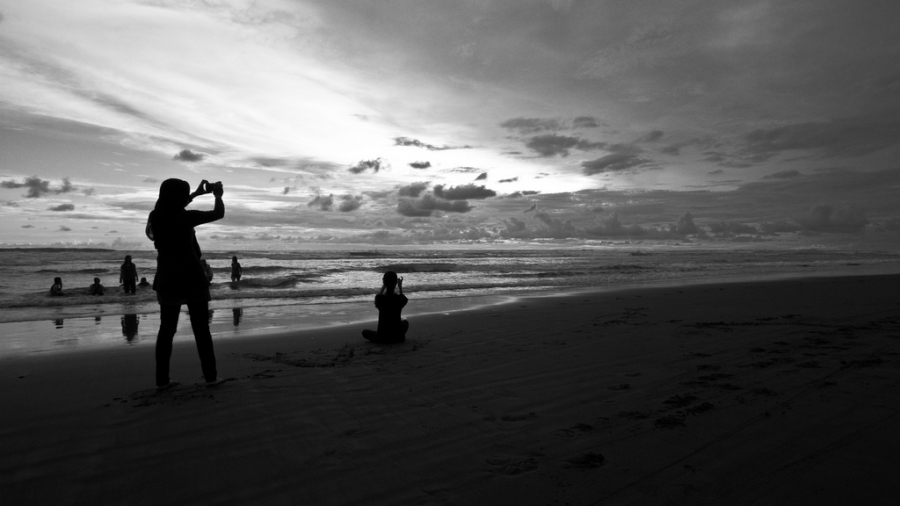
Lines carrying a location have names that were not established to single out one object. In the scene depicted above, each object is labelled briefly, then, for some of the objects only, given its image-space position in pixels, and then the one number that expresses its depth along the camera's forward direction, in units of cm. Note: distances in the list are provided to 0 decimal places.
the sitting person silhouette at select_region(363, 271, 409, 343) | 787
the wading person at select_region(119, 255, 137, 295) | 1897
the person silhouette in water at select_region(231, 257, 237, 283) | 2420
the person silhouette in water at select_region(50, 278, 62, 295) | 1792
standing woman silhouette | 486
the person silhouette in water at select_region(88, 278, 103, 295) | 1881
